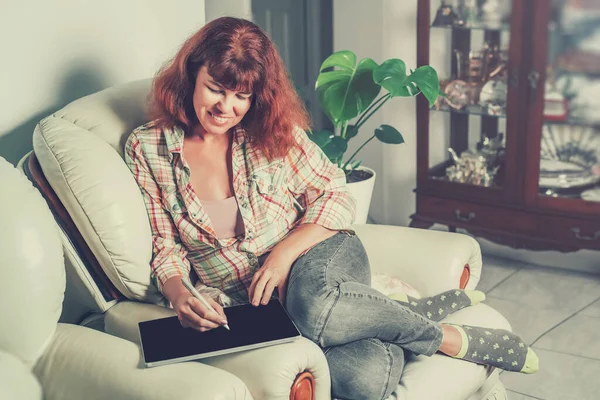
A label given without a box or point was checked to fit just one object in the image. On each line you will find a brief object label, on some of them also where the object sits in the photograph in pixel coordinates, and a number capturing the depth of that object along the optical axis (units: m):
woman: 1.65
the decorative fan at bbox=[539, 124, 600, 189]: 2.94
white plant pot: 2.77
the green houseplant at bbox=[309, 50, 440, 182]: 2.60
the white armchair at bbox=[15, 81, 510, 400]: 1.64
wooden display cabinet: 2.87
